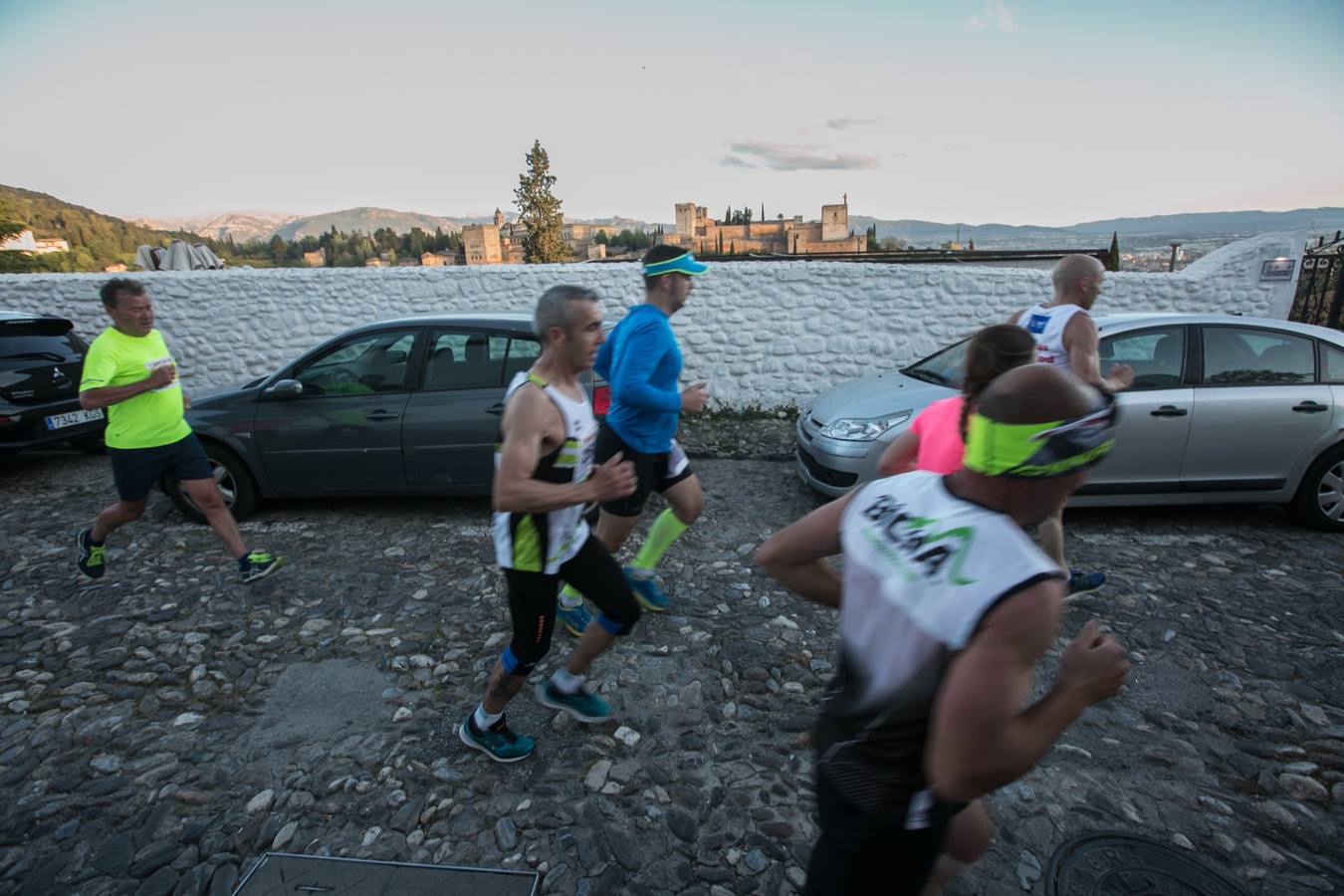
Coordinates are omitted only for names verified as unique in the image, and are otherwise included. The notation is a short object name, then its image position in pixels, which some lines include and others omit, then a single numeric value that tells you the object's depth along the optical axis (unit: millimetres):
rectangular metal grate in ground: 2293
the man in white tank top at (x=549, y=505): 2354
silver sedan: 4766
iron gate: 8344
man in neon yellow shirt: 3939
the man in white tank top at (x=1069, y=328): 3543
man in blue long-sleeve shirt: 3469
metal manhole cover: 2246
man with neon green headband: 1066
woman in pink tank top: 2266
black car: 6441
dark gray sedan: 5141
